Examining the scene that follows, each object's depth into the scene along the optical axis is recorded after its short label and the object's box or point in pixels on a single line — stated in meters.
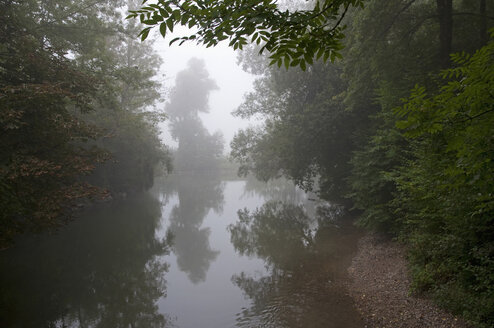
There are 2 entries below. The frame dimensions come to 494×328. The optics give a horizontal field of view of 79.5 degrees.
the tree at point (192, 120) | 53.28
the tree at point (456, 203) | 2.53
